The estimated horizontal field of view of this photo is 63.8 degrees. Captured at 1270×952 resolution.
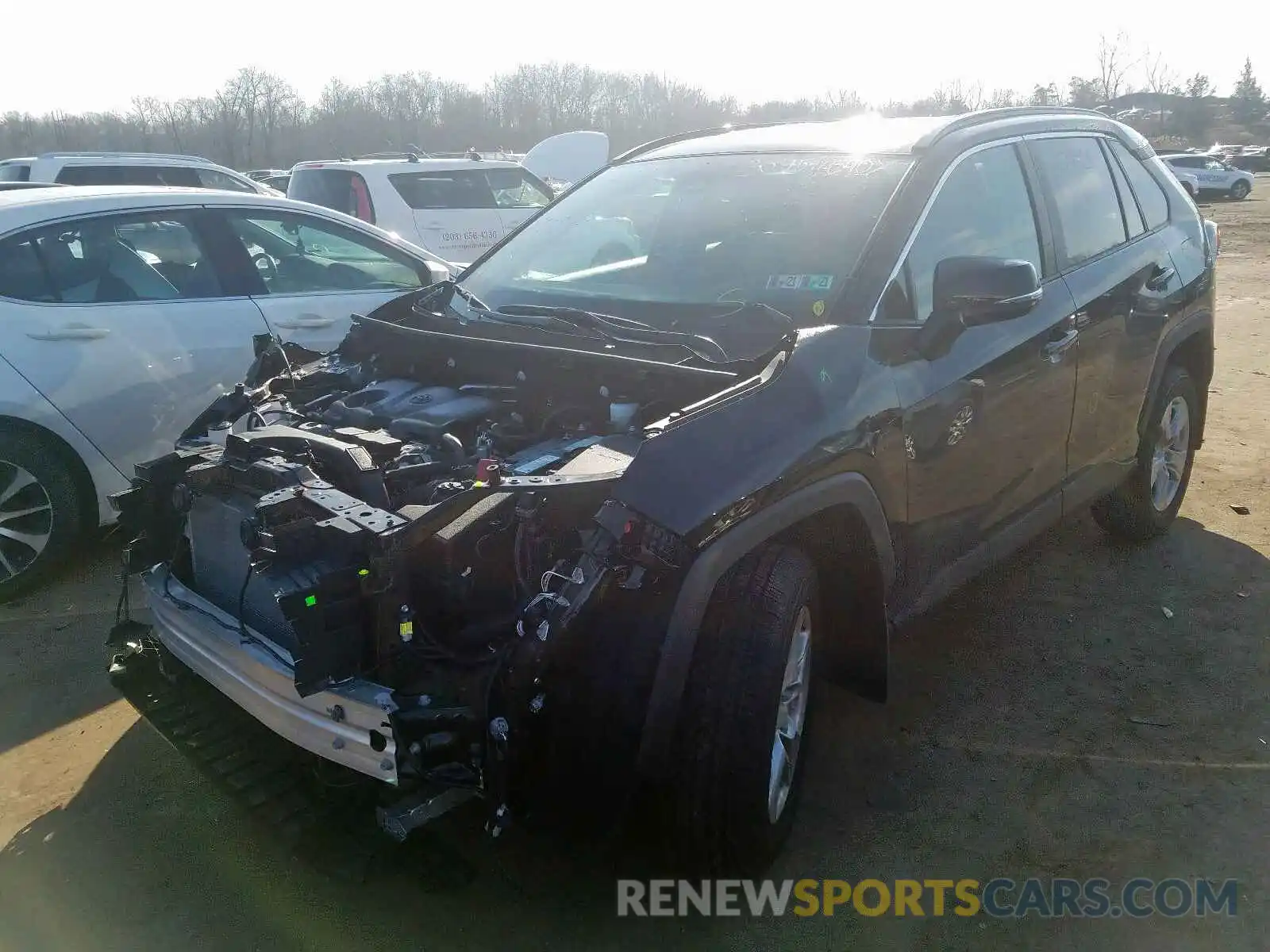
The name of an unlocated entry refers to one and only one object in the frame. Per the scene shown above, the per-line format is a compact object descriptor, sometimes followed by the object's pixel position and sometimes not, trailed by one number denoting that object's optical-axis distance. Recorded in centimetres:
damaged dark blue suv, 225
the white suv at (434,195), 1018
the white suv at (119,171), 1098
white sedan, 446
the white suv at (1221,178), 3316
